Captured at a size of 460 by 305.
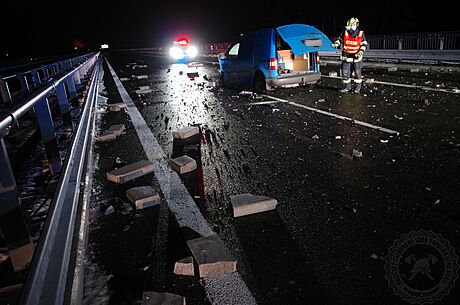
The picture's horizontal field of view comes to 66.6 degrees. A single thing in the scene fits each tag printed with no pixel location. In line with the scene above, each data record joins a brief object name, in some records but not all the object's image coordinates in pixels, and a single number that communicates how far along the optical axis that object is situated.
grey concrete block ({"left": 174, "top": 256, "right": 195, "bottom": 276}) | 2.67
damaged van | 9.39
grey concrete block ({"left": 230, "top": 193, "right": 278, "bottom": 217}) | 3.53
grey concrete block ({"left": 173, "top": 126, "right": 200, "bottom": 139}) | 6.46
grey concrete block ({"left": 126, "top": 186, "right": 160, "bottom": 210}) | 3.79
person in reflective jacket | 9.25
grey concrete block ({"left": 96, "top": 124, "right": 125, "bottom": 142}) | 6.64
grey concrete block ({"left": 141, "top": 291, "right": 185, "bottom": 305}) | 2.27
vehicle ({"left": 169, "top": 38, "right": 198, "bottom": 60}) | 33.09
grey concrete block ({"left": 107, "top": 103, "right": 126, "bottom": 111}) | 9.65
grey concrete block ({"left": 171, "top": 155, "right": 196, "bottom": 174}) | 4.72
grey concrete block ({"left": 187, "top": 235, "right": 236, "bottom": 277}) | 2.66
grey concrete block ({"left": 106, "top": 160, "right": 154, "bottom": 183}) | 4.53
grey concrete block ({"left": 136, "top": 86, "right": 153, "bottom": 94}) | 12.78
